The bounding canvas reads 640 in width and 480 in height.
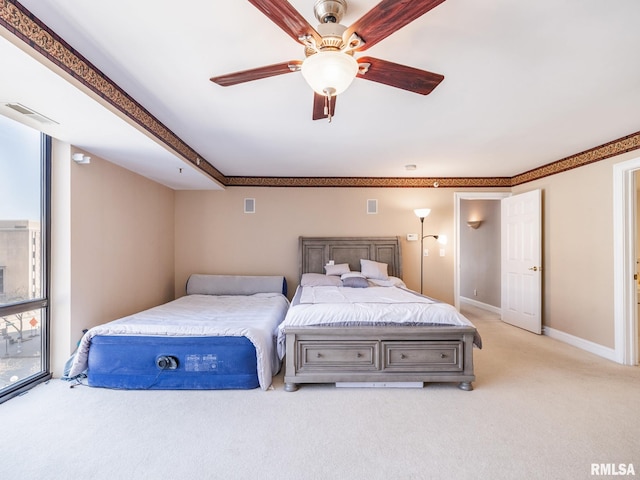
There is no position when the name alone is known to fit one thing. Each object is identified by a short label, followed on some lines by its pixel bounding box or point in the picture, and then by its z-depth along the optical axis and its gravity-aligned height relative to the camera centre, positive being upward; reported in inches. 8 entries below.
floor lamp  200.7 -0.7
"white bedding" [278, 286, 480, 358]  106.6 -26.3
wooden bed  105.7 -39.9
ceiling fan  48.3 +36.4
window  98.7 -5.1
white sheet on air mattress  107.7 -32.3
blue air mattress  106.5 -43.6
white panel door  171.0 -12.8
